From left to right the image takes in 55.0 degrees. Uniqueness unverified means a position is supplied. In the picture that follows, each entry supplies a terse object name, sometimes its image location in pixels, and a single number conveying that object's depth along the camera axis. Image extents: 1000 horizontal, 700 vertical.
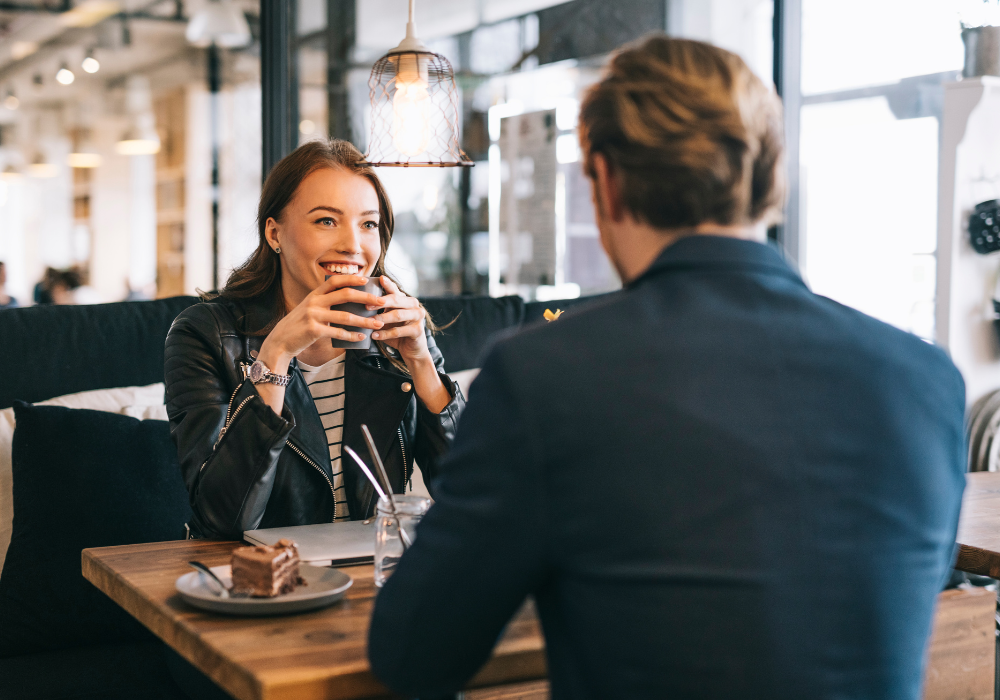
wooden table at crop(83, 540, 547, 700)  0.86
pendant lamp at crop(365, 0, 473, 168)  1.73
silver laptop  1.26
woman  1.42
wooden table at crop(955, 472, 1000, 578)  1.37
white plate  1.01
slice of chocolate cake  1.05
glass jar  1.13
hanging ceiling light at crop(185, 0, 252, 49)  3.87
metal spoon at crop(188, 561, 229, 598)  1.07
